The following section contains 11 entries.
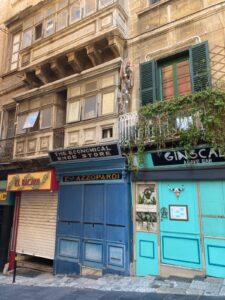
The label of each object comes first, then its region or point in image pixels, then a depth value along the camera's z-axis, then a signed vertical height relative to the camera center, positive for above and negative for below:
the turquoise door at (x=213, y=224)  6.38 -0.34
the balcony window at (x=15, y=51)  13.34 +8.19
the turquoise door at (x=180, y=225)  6.77 -0.39
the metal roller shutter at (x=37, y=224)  9.73 -0.56
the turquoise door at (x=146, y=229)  7.31 -0.55
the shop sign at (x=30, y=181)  9.48 +1.08
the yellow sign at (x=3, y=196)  11.32 +0.59
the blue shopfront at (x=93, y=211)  7.84 -0.03
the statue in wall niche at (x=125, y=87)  8.77 +4.20
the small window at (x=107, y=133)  8.66 +2.58
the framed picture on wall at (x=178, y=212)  7.05 -0.04
